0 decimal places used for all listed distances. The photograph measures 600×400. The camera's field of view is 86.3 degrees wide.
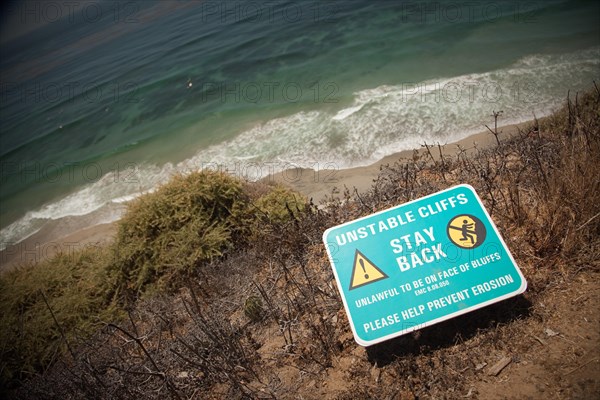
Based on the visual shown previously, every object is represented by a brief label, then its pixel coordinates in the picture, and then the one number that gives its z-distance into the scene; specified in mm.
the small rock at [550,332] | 2472
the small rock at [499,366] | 2419
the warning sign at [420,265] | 2418
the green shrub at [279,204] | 5633
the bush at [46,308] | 4879
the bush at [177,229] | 5301
